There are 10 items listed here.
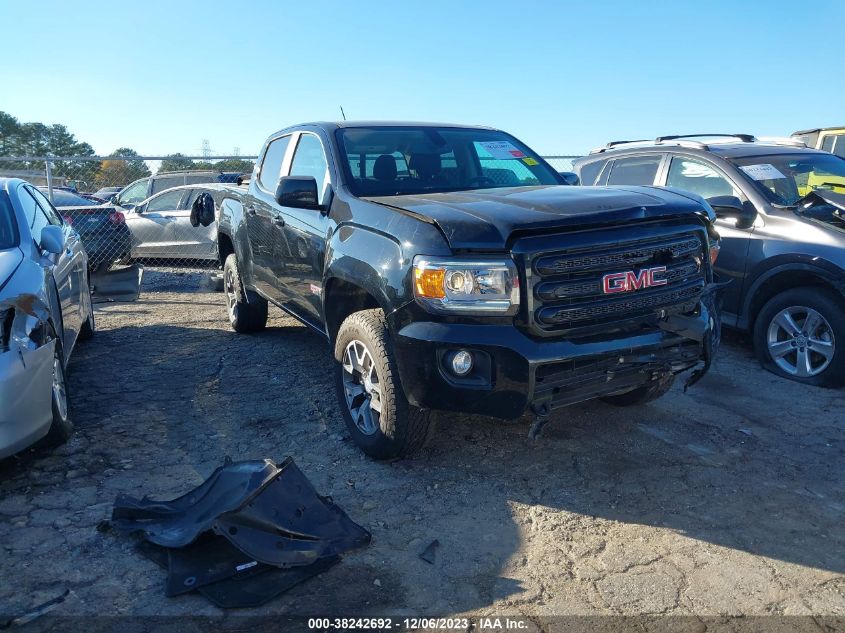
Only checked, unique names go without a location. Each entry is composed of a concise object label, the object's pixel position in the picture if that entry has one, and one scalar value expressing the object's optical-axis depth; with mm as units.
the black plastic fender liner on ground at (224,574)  2764
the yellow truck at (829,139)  12219
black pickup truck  3320
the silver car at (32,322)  3521
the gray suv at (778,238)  5234
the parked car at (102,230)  9962
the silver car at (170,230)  11734
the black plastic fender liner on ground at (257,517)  2957
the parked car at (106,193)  22144
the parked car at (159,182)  13957
